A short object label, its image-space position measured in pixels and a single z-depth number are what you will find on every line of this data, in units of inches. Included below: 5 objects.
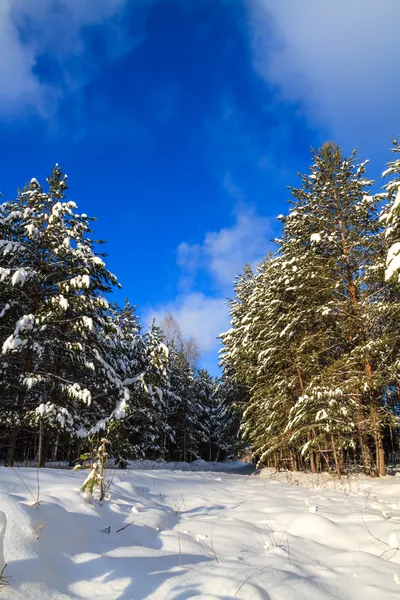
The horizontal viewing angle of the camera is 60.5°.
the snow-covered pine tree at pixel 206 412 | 1470.6
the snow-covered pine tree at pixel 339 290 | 419.2
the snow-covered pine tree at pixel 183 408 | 1343.5
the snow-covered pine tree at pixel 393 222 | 219.8
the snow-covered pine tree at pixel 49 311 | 385.6
